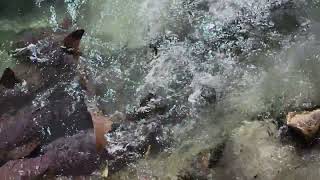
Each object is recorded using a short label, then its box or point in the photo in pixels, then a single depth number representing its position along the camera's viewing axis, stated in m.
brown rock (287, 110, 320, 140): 2.60
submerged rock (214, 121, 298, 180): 2.52
